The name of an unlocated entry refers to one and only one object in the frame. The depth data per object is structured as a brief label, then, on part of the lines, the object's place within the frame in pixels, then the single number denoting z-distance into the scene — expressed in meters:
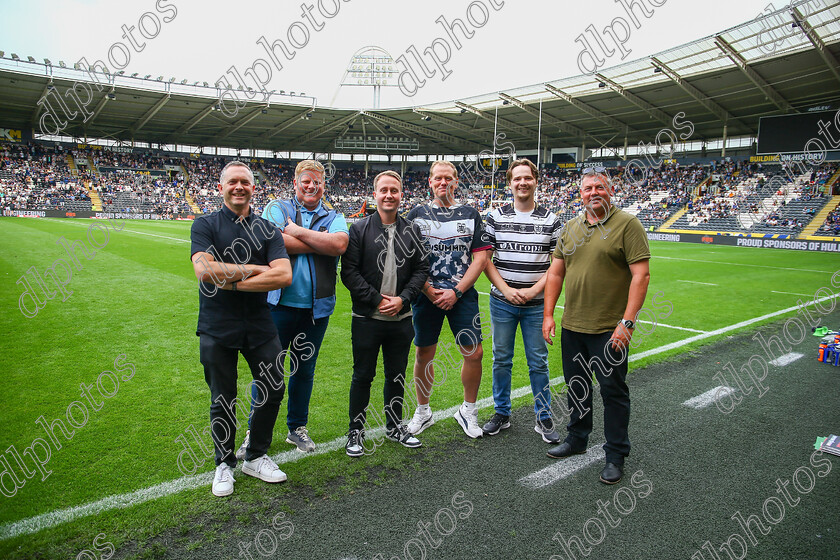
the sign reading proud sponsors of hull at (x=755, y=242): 24.59
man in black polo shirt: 2.88
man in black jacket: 3.39
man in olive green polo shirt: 3.18
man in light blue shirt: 3.26
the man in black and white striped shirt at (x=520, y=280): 3.82
